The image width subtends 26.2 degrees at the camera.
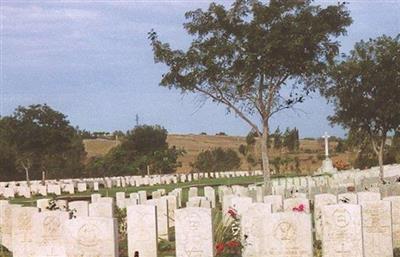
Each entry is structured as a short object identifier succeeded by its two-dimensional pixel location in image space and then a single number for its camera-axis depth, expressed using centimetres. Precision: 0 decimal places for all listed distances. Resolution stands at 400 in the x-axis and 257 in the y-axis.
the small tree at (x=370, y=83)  4241
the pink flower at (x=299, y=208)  1714
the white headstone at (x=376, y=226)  1614
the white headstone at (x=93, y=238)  1412
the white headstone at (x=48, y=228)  1609
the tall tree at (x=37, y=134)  5209
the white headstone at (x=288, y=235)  1359
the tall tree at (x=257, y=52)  3397
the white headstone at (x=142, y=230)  1725
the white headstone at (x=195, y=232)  1522
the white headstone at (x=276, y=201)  1898
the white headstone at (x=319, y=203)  1869
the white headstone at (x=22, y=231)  1723
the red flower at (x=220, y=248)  1627
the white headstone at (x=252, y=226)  1580
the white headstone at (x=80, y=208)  1958
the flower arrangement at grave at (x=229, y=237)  1650
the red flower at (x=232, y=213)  1778
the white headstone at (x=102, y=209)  2012
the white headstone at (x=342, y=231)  1422
